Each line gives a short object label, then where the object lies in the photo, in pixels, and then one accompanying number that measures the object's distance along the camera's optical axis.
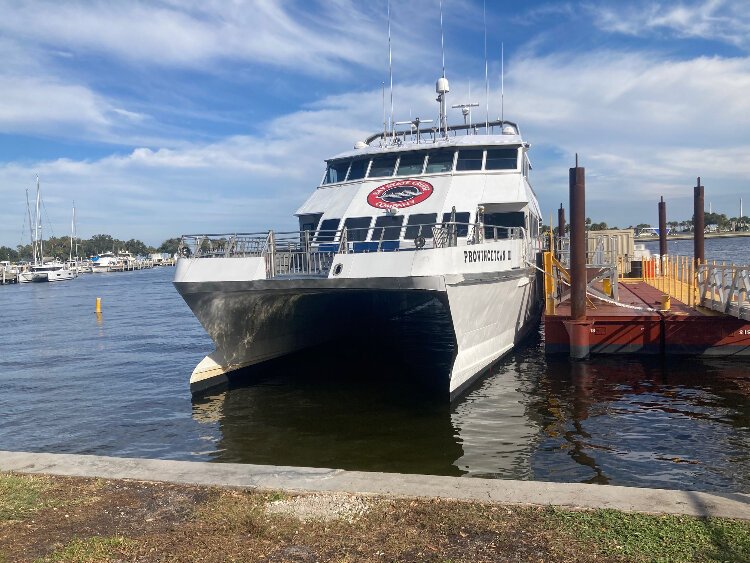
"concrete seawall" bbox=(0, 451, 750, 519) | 5.02
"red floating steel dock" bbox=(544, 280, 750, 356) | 14.23
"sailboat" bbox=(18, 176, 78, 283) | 81.81
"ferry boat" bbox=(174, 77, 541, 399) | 10.76
